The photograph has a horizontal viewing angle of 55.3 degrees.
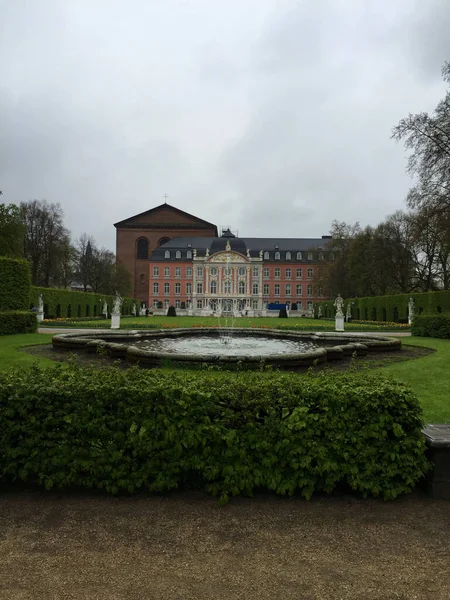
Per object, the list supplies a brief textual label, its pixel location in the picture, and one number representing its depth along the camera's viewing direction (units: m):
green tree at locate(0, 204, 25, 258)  32.91
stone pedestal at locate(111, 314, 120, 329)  23.45
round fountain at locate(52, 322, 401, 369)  8.58
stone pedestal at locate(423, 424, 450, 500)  3.51
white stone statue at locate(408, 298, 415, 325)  28.26
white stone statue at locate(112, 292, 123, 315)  23.48
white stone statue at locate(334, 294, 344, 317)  25.12
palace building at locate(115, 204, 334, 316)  80.94
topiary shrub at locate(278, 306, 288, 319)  60.81
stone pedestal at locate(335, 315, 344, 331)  25.02
